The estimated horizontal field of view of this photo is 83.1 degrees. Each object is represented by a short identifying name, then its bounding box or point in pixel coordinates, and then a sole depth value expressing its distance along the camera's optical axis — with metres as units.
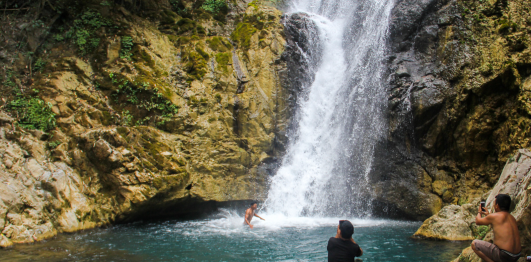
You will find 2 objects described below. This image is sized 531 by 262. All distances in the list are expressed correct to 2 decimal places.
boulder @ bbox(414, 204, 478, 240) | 7.34
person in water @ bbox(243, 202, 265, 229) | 9.30
